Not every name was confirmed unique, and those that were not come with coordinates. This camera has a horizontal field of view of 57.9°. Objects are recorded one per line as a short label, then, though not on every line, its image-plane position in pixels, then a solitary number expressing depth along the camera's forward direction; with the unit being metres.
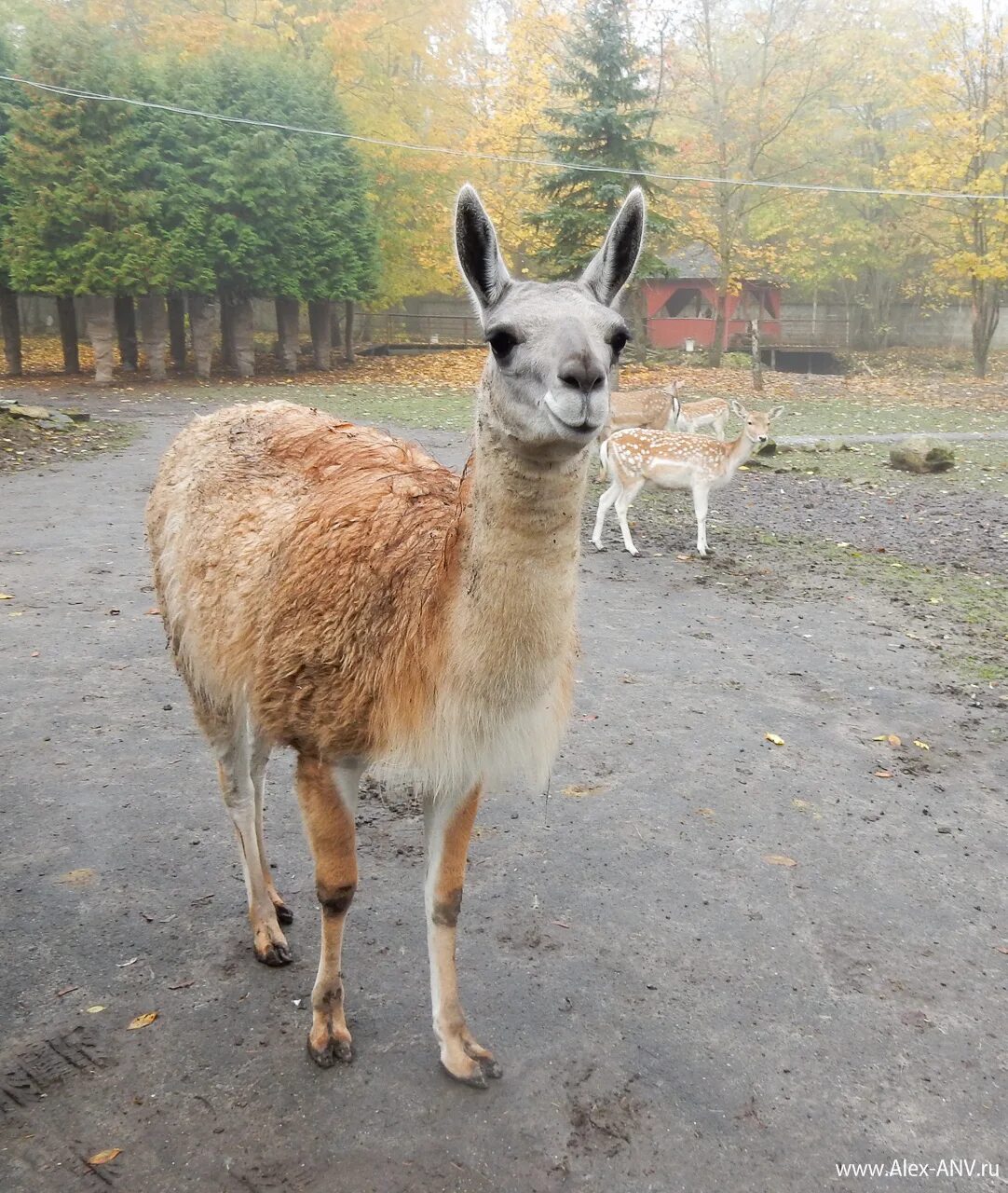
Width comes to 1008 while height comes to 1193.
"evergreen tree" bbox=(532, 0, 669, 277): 23.95
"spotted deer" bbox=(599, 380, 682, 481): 15.73
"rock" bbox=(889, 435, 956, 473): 13.56
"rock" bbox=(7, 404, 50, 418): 15.23
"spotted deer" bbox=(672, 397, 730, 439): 16.50
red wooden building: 37.12
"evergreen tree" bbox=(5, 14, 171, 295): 21.52
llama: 2.32
